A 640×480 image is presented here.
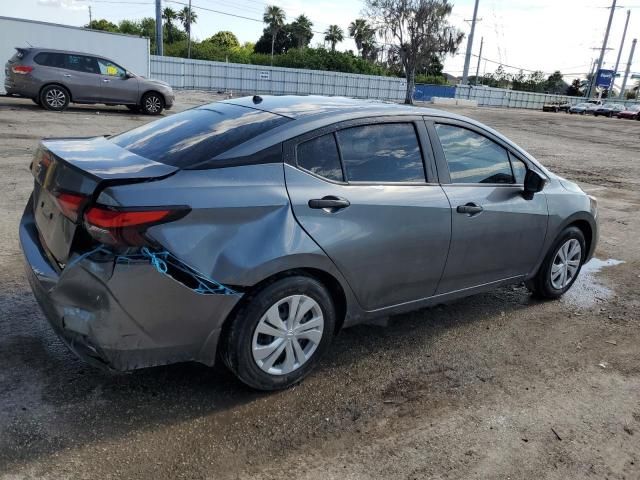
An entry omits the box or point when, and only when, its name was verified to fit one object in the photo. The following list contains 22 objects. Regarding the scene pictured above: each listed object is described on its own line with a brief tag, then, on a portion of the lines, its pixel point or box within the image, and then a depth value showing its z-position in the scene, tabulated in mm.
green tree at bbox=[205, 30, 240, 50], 82575
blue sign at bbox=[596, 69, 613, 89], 74812
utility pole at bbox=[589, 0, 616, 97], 64500
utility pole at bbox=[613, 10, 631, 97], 72812
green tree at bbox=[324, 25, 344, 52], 83875
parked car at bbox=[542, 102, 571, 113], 57200
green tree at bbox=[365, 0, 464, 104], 41094
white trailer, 18875
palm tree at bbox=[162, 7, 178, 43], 84312
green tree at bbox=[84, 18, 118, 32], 82694
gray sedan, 2623
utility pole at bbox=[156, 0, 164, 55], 26641
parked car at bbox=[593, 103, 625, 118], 53969
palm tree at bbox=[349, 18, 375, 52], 43581
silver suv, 15258
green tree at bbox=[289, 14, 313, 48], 80688
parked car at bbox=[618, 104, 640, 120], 51531
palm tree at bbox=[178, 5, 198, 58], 80875
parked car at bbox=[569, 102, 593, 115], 55594
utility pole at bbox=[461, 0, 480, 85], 50031
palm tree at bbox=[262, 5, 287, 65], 79312
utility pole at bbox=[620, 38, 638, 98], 78250
